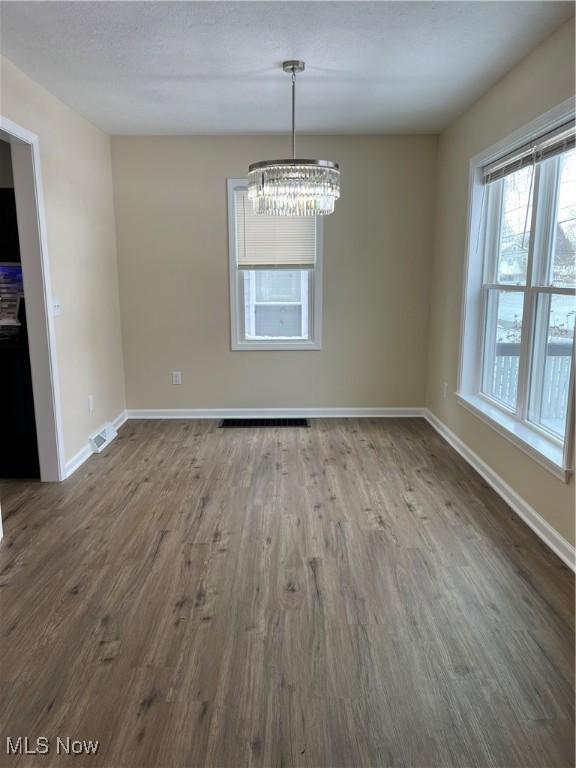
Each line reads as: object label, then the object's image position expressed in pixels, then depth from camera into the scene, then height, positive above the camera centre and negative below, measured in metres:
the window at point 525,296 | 2.80 -0.08
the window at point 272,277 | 4.84 +0.05
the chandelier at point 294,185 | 2.88 +0.55
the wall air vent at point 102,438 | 4.23 -1.29
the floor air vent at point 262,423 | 4.93 -1.33
